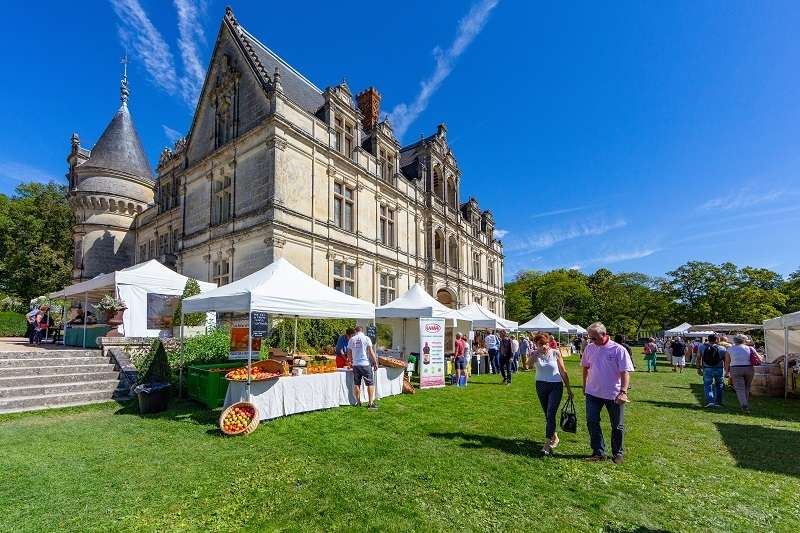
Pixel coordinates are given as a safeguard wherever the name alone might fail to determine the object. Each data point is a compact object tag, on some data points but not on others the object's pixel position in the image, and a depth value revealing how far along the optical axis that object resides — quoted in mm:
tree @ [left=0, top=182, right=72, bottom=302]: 30984
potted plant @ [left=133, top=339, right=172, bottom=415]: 8109
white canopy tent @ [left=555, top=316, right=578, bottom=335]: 29059
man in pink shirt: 5293
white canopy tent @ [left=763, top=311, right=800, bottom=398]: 15102
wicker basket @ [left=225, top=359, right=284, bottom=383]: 8419
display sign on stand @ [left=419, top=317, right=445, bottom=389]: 12117
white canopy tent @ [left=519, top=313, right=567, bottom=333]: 25431
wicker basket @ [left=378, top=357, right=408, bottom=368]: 10969
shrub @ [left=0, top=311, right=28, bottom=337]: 23000
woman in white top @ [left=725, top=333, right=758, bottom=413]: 9273
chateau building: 17406
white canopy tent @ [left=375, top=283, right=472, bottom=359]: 12547
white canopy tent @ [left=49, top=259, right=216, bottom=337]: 13625
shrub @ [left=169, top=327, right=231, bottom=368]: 11172
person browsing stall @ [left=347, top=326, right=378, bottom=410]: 8977
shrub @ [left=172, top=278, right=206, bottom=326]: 14766
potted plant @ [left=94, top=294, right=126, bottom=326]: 12156
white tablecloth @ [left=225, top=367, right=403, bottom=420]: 7578
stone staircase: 8281
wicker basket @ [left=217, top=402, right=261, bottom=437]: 6652
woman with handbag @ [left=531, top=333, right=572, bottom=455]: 5660
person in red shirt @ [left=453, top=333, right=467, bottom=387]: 12852
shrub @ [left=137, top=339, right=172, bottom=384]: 8625
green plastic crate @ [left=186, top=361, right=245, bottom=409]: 8586
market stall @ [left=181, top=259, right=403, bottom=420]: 7695
